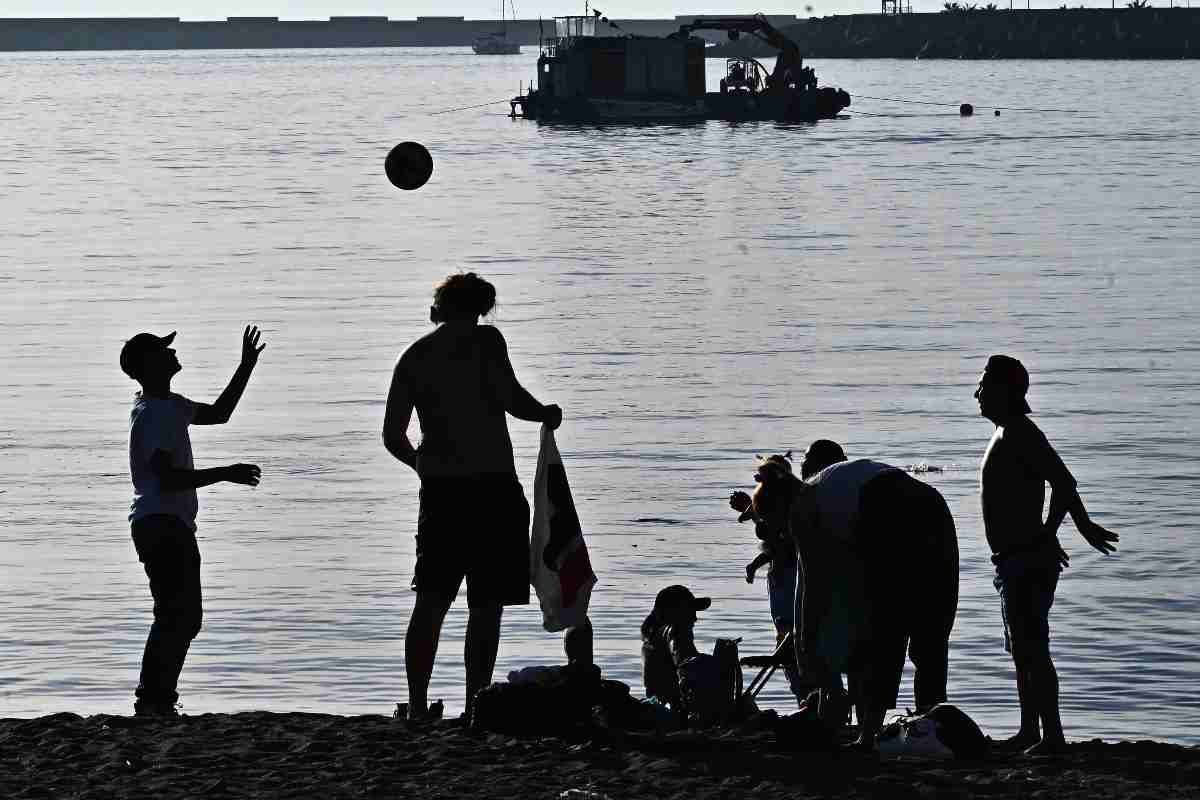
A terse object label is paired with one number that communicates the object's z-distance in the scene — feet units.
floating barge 496.38
